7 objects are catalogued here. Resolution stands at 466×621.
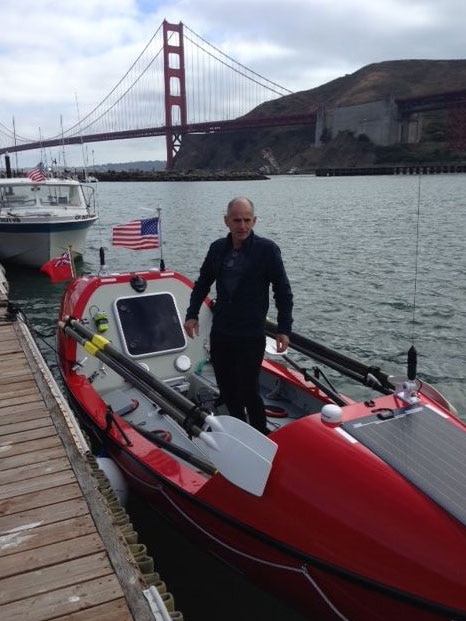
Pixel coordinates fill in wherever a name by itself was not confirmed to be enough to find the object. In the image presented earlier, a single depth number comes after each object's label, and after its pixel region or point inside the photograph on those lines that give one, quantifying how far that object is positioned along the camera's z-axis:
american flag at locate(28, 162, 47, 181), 17.98
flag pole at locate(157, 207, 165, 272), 7.87
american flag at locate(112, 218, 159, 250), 8.74
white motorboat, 16.92
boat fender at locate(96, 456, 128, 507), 4.97
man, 4.18
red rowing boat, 2.88
